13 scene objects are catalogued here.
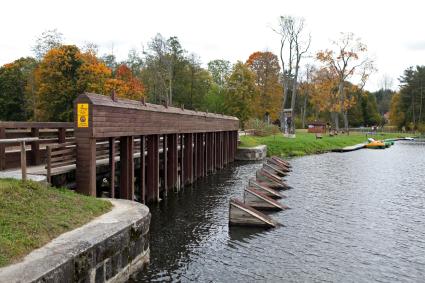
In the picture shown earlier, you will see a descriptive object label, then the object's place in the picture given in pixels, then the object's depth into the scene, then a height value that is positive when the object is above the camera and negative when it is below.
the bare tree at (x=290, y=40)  55.66 +10.66
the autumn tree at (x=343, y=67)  65.12 +8.62
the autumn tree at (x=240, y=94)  58.88 +3.66
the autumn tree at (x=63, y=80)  40.28 +3.73
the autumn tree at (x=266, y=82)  65.06 +6.05
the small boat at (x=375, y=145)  53.50 -3.08
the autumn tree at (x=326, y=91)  67.88 +4.95
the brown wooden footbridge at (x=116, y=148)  11.69 -0.98
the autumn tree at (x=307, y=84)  84.74 +7.43
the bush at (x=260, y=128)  50.83 -1.00
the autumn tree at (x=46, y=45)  50.47 +8.84
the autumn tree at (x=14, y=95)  54.16 +3.03
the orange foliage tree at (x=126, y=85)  43.49 +3.78
